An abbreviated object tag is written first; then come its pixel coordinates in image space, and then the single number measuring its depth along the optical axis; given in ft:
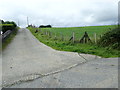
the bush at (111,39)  30.13
